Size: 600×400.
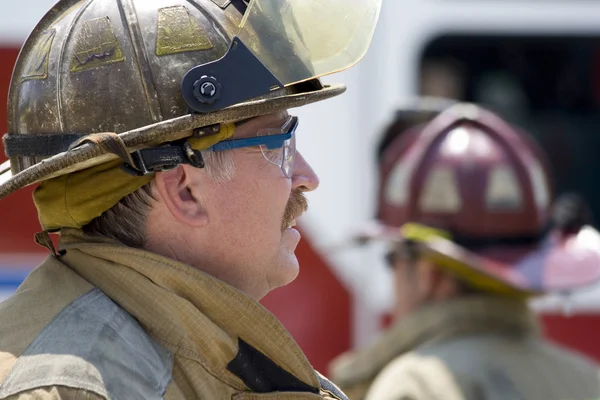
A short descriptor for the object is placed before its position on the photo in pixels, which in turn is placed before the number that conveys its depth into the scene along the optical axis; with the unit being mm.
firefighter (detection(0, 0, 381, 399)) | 3194
